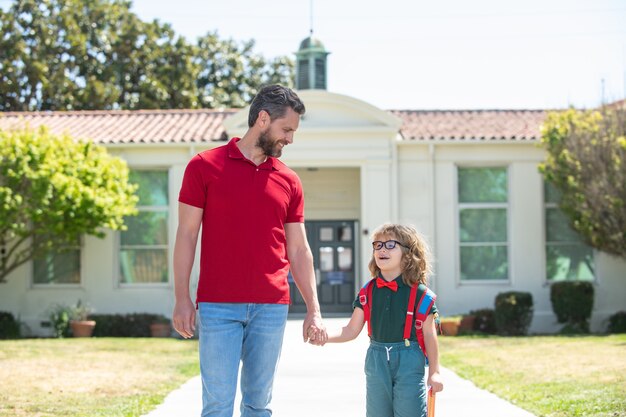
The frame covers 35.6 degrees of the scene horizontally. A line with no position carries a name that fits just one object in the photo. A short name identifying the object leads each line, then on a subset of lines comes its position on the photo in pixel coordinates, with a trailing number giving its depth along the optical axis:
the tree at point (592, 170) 18.91
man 4.95
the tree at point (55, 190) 18.77
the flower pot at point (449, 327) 19.09
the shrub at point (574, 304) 20.17
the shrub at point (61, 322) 19.95
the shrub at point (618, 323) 19.81
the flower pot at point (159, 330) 19.95
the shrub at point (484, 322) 20.05
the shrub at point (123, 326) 20.05
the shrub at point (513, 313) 19.56
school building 21.17
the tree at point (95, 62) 34.69
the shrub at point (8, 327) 19.94
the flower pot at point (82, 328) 19.77
